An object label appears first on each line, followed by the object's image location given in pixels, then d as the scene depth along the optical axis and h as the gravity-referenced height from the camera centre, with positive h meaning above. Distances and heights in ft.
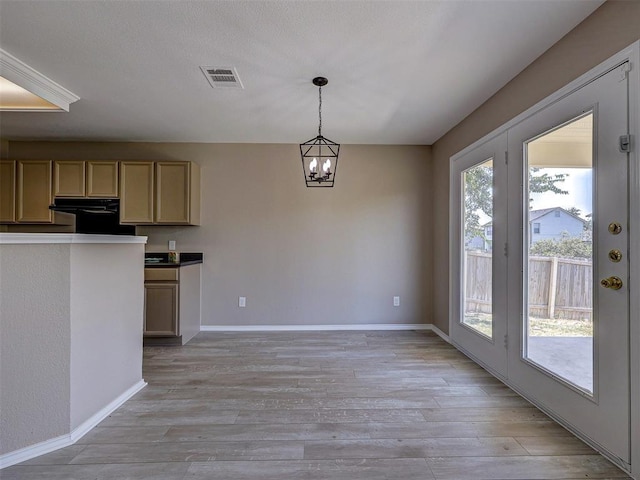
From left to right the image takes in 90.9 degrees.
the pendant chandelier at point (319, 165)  8.32 +2.10
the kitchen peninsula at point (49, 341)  5.56 -1.89
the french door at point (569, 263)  5.37 -0.46
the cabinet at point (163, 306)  11.57 -2.40
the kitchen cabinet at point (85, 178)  12.57 +2.50
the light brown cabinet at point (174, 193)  12.68 +1.94
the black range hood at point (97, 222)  7.55 +0.47
